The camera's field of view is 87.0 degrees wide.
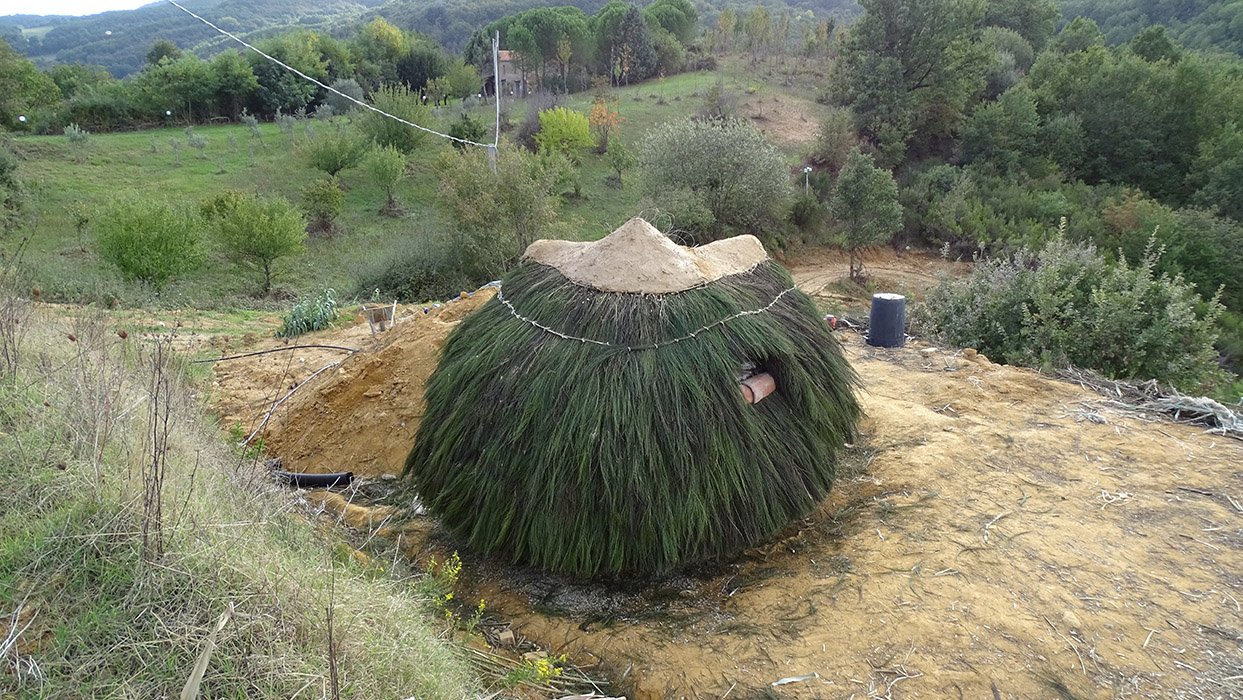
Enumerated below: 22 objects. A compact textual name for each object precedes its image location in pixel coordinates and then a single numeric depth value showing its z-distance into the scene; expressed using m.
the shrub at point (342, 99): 32.66
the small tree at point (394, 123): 26.12
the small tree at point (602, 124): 28.72
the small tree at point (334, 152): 24.36
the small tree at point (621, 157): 25.73
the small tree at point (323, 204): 21.66
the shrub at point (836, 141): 24.41
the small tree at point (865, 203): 17.73
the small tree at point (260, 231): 15.64
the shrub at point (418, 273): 15.09
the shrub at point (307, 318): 8.77
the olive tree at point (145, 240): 13.69
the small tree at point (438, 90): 36.47
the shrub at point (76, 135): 25.93
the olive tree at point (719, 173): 18.25
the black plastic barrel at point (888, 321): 7.22
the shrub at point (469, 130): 26.39
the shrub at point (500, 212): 14.97
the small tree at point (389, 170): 23.03
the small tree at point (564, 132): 25.89
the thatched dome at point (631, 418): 3.16
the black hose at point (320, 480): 4.50
